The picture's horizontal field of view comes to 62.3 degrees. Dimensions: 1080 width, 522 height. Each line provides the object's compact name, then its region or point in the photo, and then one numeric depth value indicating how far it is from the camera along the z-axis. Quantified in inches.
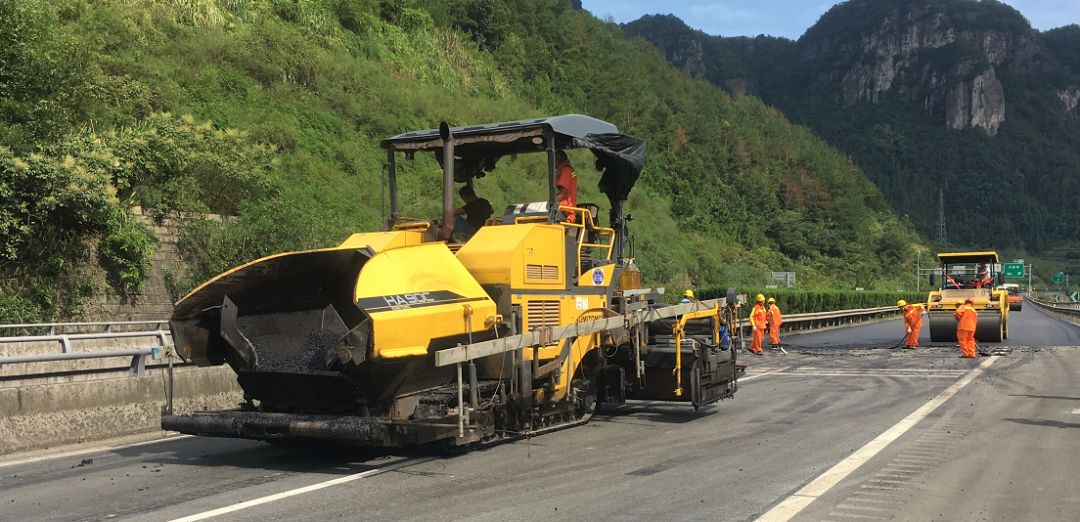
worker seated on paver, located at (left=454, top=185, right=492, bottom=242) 381.7
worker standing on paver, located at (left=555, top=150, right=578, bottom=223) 359.9
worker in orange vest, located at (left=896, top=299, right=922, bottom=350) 900.6
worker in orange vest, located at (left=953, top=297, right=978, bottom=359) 767.1
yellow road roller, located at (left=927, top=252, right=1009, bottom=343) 974.4
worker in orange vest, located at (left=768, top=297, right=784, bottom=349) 902.4
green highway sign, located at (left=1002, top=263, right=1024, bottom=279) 3280.0
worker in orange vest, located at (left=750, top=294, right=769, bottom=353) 847.1
